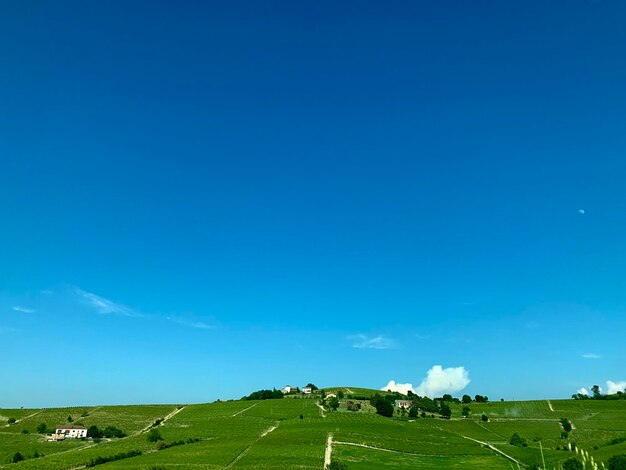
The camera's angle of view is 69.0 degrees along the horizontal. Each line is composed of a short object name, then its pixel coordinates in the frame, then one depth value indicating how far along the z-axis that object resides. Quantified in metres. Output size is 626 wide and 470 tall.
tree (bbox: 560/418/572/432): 148.91
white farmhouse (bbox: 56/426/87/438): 155.38
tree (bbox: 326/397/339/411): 186.07
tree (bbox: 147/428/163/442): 133.62
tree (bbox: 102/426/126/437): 155.38
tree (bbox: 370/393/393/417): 178.75
